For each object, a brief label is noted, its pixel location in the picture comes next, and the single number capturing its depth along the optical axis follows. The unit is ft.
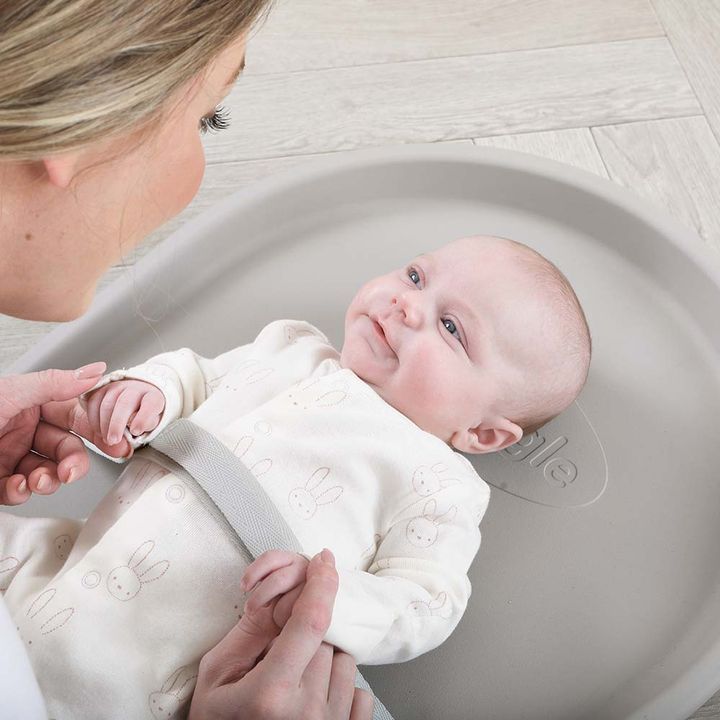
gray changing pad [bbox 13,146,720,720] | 3.00
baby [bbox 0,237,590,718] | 2.53
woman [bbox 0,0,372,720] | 1.66
